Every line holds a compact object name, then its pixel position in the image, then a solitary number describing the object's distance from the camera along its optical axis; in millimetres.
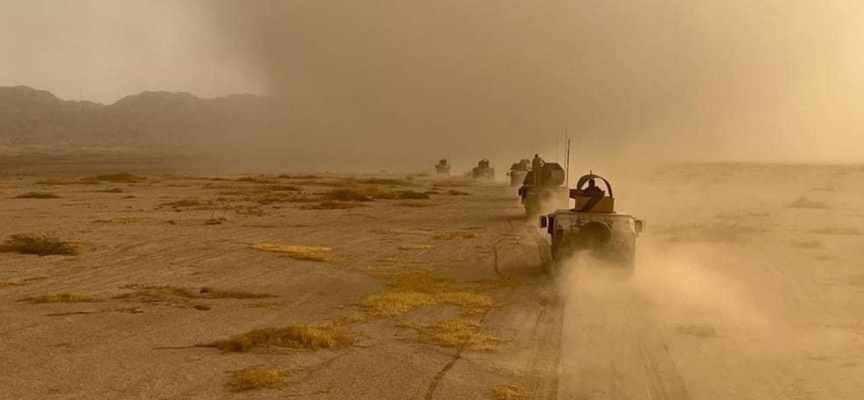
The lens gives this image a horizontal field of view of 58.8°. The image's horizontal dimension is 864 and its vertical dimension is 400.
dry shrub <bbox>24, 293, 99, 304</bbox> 14711
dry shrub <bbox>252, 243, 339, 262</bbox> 21781
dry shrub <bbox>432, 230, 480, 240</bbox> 27750
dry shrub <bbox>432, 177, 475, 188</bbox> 72219
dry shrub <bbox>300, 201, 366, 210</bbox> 41459
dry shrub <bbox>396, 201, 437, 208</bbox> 43953
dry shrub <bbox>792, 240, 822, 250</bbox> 24894
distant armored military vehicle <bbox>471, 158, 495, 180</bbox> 76500
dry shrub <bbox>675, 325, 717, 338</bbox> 12945
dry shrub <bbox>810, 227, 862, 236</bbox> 28484
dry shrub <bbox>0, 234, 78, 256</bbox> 20969
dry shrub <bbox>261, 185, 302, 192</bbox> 56759
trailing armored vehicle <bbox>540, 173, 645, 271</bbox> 17859
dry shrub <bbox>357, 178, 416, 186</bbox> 70625
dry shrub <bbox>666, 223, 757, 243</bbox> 27361
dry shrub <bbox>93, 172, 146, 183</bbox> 65506
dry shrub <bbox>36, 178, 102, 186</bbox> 60022
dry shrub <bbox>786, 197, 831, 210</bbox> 41266
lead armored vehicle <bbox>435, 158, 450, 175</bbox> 89312
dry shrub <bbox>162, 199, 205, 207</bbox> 40656
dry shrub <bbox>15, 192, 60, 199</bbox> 43812
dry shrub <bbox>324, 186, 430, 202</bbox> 47812
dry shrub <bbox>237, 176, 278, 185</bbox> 68212
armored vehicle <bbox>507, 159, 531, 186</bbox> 60500
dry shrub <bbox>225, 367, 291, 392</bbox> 9648
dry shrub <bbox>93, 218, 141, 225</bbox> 30477
